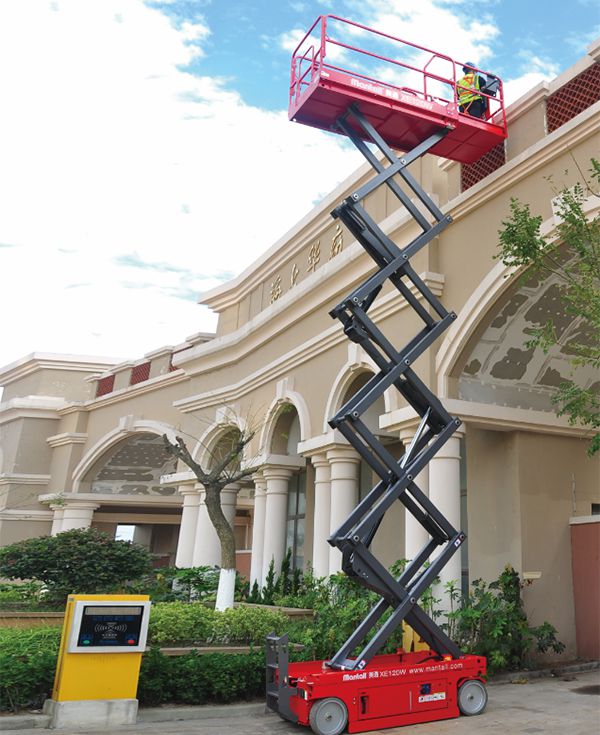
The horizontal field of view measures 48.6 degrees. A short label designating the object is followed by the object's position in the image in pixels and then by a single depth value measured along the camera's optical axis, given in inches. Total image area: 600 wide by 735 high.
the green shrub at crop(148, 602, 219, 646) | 371.2
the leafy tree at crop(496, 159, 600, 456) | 304.5
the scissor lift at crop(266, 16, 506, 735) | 263.9
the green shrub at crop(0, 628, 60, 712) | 270.1
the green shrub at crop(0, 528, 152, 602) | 549.6
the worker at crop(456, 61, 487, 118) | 422.9
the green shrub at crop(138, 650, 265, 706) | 297.0
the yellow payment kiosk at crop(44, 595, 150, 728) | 264.4
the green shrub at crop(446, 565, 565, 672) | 383.6
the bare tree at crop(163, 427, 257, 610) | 480.5
